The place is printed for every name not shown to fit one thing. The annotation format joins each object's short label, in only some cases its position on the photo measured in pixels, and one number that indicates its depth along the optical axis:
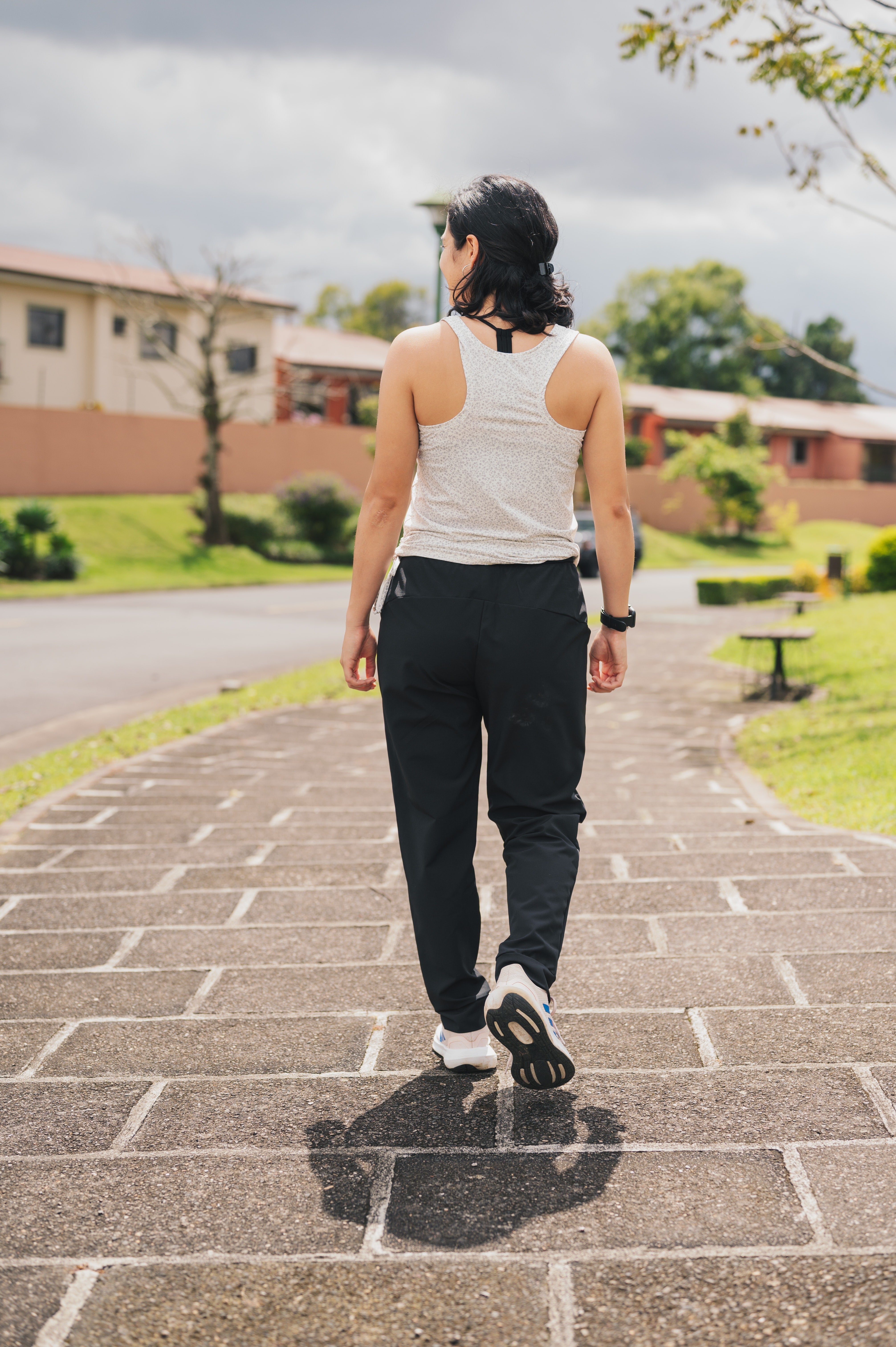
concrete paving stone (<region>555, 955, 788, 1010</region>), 3.10
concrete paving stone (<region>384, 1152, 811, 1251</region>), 2.02
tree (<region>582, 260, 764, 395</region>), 62.22
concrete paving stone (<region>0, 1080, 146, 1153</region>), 2.43
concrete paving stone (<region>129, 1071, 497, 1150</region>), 2.42
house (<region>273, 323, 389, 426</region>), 39.97
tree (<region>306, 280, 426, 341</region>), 62.25
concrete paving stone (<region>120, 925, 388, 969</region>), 3.51
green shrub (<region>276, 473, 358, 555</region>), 29.52
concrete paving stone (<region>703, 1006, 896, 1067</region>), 2.73
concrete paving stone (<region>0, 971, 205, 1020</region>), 3.16
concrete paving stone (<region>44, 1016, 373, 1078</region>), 2.78
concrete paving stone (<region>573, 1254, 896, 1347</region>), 1.77
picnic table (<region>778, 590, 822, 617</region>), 14.05
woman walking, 2.51
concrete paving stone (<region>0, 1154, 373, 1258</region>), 2.05
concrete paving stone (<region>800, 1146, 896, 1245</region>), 2.01
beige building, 33.06
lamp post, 12.18
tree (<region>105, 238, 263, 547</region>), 27.84
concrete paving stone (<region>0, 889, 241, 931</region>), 3.88
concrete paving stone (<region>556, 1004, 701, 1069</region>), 2.76
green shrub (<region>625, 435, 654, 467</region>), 42.97
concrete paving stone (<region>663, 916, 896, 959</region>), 3.44
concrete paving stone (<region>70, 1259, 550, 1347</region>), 1.80
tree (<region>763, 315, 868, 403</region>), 72.25
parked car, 22.41
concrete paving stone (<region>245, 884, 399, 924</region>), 3.88
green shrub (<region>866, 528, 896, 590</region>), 21.30
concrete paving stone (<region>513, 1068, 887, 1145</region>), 2.38
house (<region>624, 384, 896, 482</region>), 48.66
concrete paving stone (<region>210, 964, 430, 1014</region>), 3.15
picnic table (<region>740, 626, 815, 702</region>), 9.68
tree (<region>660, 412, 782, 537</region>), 40.12
